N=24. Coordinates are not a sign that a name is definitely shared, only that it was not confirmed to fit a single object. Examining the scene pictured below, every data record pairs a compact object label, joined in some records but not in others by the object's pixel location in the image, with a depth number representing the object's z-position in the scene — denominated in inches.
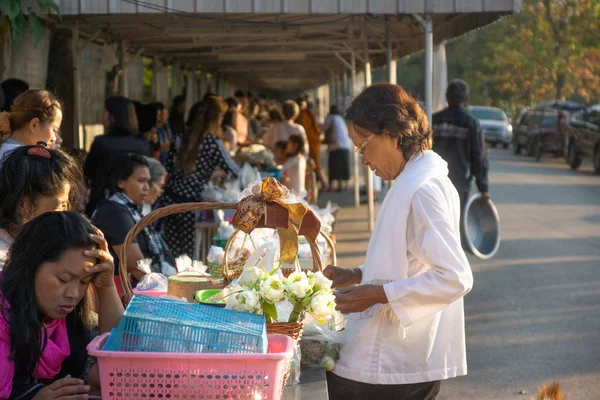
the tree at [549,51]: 1440.9
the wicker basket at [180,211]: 112.9
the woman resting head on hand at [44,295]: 98.7
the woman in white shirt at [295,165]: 418.9
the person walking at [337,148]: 690.8
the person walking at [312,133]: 657.6
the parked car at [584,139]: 945.5
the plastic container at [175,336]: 92.6
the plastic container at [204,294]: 130.3
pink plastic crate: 91.3
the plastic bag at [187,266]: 159.8
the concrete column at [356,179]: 492.7
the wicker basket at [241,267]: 130.0
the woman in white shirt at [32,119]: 210.1
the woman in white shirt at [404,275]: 115.2
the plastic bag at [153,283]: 162.2
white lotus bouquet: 109.3
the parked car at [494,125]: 1476.4
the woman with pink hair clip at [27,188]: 133.3
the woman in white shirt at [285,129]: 543.5
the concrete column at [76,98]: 355.3
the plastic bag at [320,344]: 127.3
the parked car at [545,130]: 1153.4
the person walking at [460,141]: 368.5
